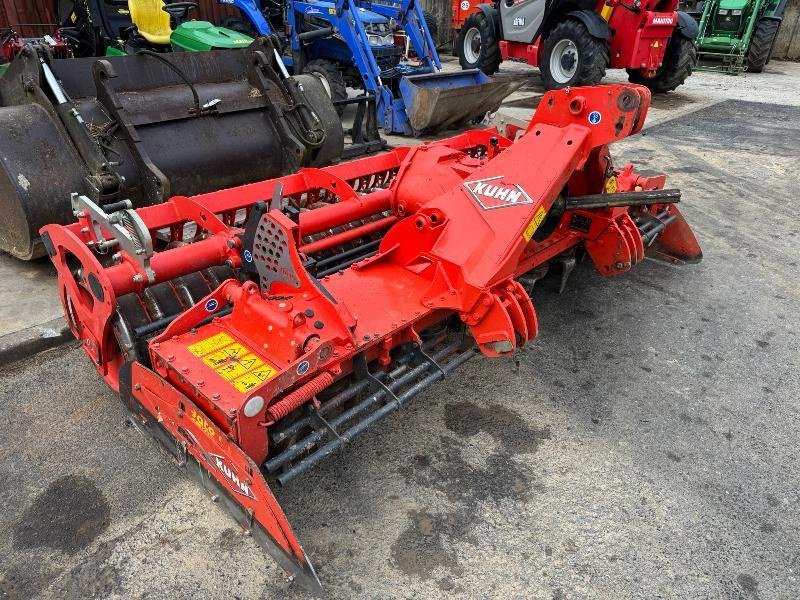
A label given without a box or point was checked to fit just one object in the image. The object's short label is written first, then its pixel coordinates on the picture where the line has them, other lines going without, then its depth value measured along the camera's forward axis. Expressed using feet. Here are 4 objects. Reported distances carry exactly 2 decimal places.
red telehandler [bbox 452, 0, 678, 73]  31.22
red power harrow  7.20
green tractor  47.50
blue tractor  23.73
